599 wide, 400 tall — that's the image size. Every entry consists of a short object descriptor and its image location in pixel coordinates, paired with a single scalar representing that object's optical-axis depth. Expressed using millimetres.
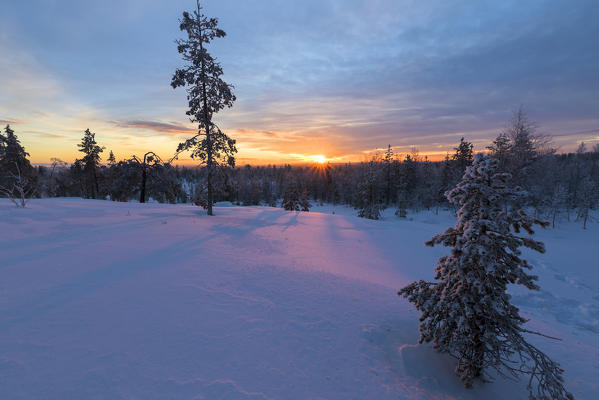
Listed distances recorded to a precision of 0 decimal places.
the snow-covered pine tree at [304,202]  46416
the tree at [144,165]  25719
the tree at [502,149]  30266
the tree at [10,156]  30812
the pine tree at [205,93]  15492
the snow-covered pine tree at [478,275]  3918
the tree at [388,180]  68125
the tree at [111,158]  53719
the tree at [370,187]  54594
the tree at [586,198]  42397
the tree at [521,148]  29062
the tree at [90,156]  34938
